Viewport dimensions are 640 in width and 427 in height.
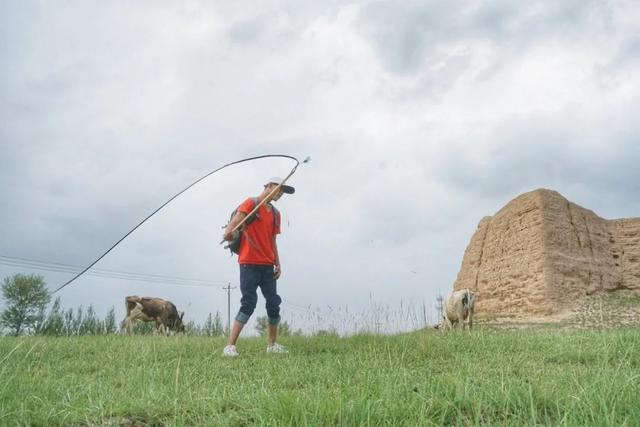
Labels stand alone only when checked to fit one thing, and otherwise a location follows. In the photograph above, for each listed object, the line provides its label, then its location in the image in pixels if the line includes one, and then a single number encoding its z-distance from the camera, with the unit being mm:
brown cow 16922
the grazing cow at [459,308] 13172
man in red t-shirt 6465
